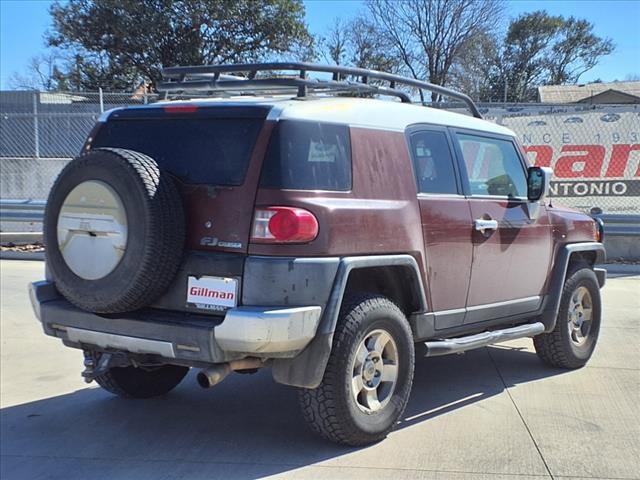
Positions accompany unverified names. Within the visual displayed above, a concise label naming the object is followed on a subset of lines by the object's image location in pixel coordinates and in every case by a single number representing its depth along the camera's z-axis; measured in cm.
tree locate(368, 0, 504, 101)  3569
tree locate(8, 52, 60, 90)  3475
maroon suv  350
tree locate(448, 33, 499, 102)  3731
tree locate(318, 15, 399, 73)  3581
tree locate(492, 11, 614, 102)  4662
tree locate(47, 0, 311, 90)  3127
